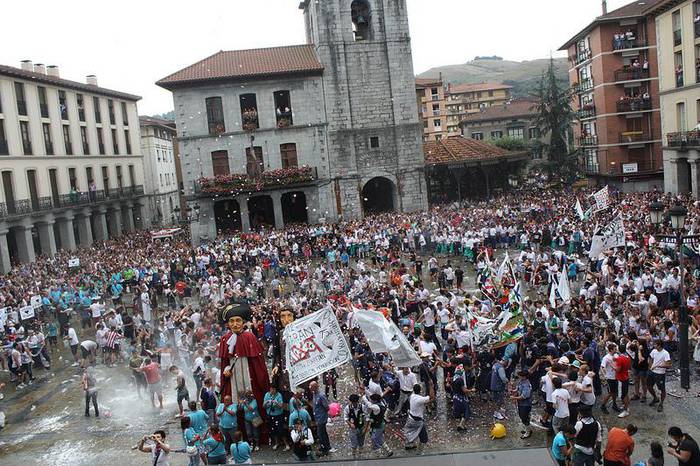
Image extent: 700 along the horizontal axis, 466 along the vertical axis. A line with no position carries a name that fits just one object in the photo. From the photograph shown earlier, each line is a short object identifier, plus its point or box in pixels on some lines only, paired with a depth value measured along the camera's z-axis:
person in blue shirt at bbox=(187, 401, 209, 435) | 10.91
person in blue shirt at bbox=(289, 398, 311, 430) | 11.15
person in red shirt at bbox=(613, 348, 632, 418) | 11.98
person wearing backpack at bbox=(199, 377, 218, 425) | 12.74
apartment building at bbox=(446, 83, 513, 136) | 114.38
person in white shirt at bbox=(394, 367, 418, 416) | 12.40
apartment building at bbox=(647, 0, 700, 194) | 36.88
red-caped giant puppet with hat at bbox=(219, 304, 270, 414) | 12.02
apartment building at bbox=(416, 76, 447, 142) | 91.00
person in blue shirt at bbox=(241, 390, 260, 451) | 12.03
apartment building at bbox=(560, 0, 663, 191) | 47.72
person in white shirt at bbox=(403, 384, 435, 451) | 11.06
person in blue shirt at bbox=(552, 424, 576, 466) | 9.42
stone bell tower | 41.28
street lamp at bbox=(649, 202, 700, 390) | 13.02
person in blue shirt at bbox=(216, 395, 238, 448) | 11.62
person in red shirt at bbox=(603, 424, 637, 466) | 8.83
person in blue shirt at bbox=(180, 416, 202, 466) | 10.47
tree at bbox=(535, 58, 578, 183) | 54.34
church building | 40.91
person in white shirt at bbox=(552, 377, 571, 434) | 10.87
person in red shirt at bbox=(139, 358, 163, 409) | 14.49
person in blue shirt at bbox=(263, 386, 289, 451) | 11.91
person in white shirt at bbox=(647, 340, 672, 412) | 11.95
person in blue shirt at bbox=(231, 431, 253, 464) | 9.77
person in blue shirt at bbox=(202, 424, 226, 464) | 10.28
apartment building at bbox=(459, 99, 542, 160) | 84.94
